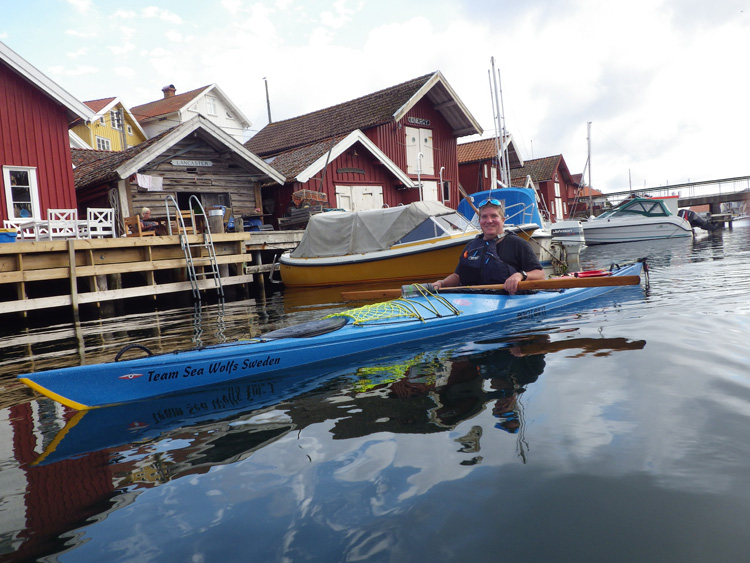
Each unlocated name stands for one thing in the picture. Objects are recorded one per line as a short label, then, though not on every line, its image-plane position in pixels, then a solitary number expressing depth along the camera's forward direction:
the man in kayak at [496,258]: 6.85
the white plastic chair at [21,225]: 12.00
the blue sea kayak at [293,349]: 4.31
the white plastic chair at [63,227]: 11.77
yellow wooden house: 31.06
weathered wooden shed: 15.48
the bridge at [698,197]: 41.41
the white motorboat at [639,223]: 28.69
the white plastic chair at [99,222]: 12.06
